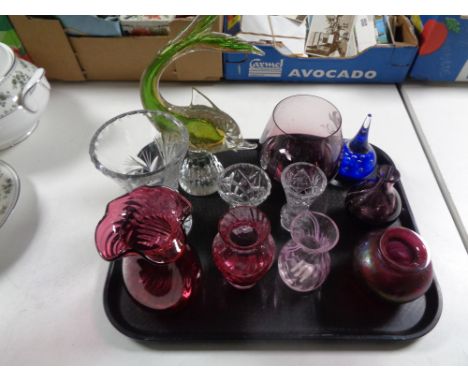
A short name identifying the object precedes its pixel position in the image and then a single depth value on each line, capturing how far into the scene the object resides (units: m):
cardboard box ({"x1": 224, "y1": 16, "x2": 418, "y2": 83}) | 0.56
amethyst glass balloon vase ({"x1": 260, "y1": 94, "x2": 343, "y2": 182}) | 0.44
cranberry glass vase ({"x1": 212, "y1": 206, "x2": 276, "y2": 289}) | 0.36
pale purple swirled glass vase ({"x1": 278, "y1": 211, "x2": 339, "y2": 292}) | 0.38
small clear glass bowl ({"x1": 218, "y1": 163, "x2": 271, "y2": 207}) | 0.44
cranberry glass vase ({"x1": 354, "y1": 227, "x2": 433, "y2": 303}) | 0.34
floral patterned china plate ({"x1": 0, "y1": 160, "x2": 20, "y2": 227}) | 0.44
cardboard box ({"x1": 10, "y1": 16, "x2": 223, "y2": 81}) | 0.53
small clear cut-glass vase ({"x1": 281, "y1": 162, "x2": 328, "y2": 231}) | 0.41
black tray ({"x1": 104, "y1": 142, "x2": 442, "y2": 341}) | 0.37
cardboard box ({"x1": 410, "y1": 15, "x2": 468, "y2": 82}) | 0.53
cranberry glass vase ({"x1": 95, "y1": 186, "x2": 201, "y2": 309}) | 0.34
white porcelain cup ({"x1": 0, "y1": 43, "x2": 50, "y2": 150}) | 0.47
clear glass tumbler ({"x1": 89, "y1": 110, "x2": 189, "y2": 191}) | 0.37
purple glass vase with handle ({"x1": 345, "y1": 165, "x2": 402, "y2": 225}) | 0.41
